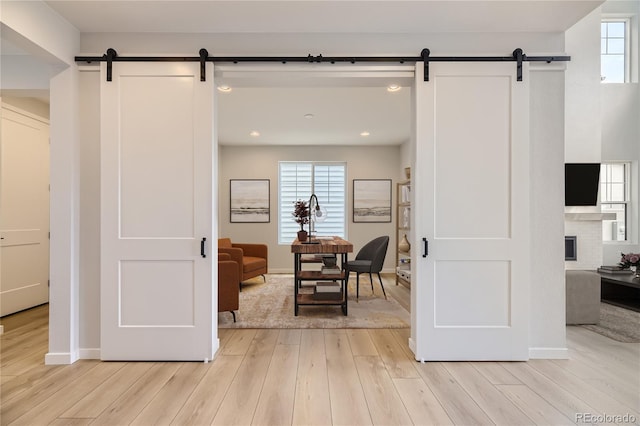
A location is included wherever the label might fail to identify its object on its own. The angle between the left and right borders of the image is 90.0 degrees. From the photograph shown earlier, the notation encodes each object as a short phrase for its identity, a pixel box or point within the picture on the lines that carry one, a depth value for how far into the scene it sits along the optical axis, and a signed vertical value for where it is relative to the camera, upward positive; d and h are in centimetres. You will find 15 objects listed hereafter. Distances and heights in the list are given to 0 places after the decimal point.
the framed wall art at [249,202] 668 +21
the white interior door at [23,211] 367 +0
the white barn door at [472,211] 249 +1
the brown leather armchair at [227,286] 338 -79
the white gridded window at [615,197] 551 +28
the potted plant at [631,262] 449 -70
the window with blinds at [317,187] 672 +53
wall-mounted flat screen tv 488 +46
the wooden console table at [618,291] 441 -111
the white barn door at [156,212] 248 +0
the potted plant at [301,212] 442 +0
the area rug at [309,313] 339 -120
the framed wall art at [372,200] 666 +26
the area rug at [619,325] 308 -119
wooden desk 365 -74
